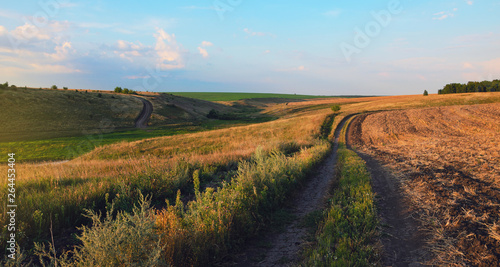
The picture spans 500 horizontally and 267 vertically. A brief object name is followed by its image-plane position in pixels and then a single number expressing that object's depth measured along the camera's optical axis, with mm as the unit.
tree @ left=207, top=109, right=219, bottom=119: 79594
